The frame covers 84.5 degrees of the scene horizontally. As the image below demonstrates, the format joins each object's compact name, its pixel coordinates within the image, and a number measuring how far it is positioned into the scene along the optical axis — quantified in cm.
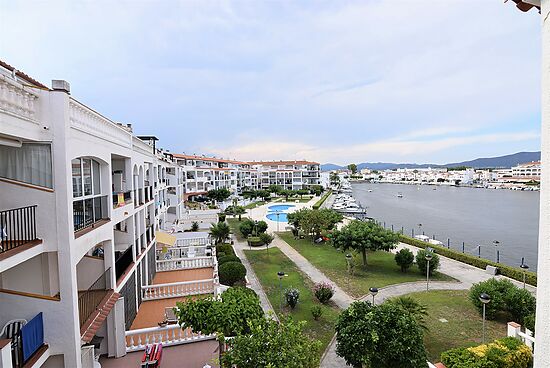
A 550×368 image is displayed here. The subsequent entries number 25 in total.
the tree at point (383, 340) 810
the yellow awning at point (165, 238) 1773
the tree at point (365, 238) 2023
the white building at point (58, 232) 570
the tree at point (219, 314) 797
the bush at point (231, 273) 1580
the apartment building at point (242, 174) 5700
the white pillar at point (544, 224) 300
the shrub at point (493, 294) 1319
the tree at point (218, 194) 5584
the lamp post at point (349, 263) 1998
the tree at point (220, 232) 2568
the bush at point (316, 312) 1315
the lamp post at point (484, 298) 1080
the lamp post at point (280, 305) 1435
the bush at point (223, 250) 1946
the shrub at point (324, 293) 1497
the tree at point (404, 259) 2034
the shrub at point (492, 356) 760
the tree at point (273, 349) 616
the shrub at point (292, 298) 1423
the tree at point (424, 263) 1947
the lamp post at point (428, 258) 1752
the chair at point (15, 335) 536
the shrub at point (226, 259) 1739
